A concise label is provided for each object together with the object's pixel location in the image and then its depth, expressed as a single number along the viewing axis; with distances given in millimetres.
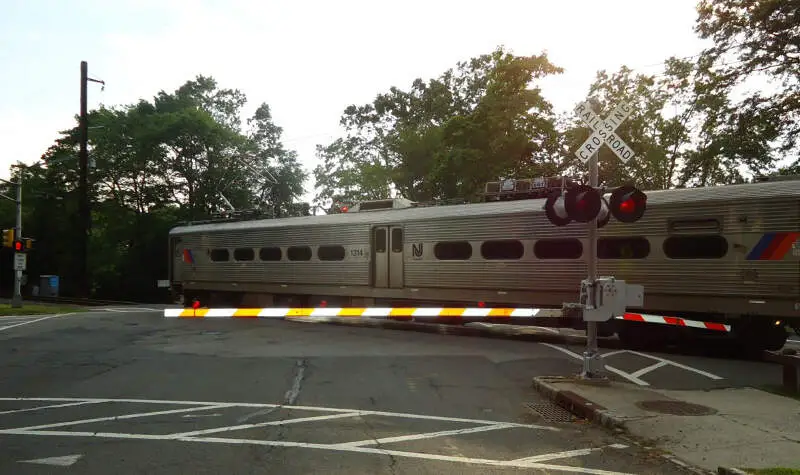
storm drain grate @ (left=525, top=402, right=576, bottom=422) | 7312
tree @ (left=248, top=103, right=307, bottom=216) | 47594
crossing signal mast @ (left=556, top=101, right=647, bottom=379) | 8859
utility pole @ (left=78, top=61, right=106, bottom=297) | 30641
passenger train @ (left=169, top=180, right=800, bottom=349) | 11438
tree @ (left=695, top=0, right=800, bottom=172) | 19625
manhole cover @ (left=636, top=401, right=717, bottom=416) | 7176
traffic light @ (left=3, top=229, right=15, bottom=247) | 26812
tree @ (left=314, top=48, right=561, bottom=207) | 28438
